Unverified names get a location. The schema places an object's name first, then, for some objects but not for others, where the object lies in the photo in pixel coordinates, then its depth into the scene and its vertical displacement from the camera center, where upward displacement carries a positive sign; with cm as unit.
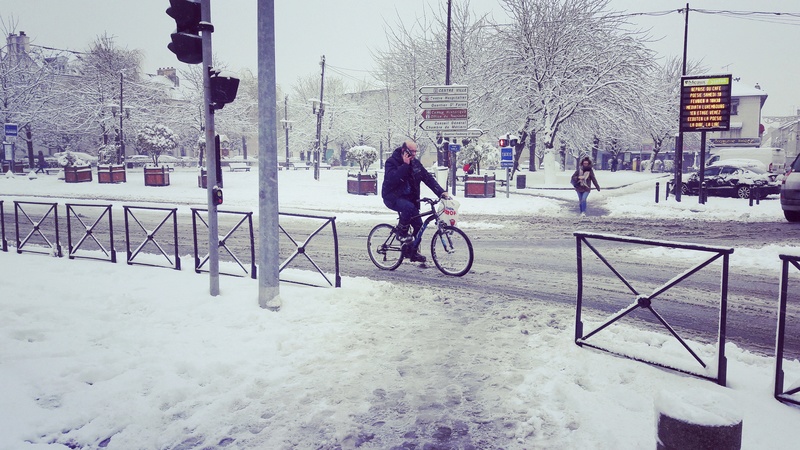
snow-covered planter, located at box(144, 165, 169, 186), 2689 -31
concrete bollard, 264 -128
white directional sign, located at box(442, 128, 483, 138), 2019 +148
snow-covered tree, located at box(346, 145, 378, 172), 2700 +79
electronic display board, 1825 +246
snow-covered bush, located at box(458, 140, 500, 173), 2533 +88
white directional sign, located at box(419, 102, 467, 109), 1989 +251
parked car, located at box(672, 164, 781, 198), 2148 -36
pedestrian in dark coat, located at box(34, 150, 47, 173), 4331 +44
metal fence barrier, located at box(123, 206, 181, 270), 805 -136
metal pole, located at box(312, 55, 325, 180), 3256 +339
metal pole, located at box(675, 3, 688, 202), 2097 +55
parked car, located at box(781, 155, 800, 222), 1294 -42
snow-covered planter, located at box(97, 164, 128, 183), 2798 -23
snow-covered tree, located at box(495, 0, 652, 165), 2689 +579
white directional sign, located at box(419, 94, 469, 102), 1984 +279
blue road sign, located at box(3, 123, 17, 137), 2617 +196
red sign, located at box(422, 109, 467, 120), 1997 +218
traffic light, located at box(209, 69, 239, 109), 584 +93
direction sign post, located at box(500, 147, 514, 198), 2097 +53
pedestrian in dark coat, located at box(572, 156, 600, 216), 1535 -22
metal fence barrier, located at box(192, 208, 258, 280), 758 -137
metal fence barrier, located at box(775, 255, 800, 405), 378 -125
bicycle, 794 -121
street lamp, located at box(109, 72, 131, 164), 3422 +138
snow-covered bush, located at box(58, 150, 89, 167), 2873 +47
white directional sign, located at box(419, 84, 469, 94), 1977 +310
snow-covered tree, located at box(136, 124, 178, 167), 3259 +183
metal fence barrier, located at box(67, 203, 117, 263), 862 -141
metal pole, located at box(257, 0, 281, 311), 577 +2
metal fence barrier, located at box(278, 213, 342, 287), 703 -111
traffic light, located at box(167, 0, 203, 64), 575 +155
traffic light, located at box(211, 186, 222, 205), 612 -28
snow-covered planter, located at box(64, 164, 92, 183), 2805 -30
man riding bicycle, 781 -22
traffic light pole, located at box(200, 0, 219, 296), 591 +3
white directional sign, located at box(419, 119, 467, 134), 1992 +178
